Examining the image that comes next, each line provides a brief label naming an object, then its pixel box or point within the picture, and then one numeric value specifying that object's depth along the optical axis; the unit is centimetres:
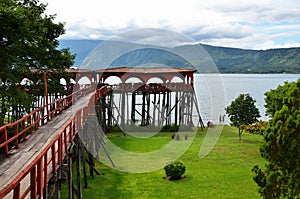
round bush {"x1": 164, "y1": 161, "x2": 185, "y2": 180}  2023
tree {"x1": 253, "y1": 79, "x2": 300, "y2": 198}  1084
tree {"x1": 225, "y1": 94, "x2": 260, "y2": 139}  4722
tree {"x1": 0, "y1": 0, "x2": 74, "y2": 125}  1795
